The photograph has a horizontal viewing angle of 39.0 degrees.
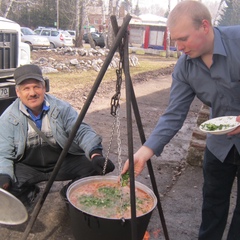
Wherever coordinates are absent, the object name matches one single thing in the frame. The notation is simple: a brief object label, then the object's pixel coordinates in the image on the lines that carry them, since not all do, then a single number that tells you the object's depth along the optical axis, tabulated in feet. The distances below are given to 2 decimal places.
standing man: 6.65
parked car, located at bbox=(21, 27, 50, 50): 78.48
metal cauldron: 6.97
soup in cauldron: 7.64
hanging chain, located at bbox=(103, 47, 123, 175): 7.38
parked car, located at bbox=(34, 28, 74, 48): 88.17
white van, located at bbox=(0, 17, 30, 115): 15.17
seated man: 9.78
